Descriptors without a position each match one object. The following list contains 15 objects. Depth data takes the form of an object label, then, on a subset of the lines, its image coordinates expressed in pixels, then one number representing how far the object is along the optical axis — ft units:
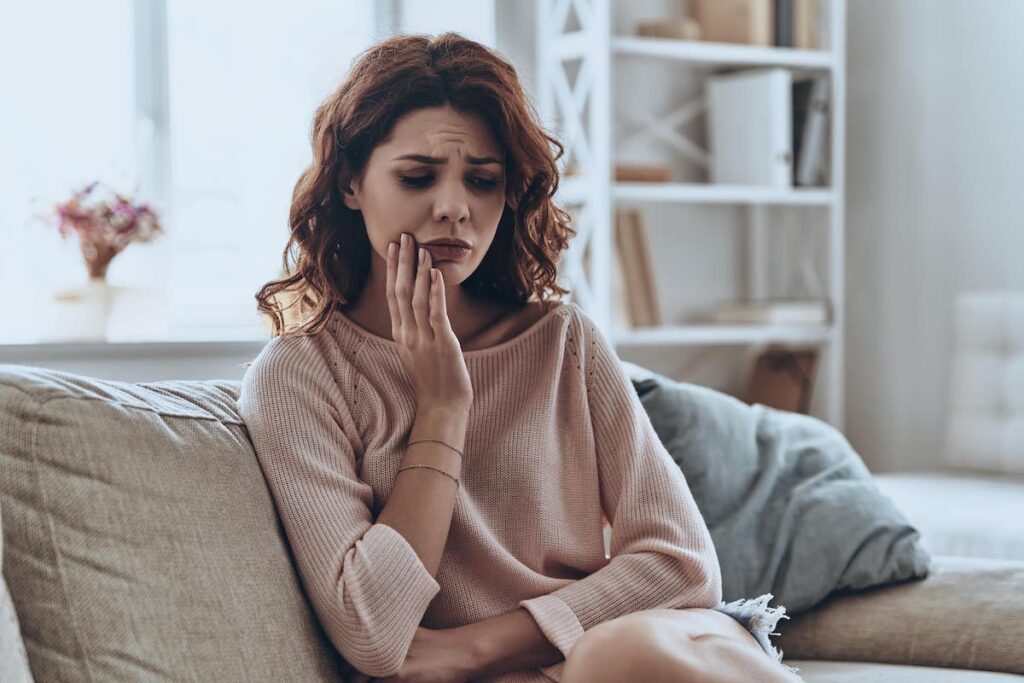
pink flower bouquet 9.37
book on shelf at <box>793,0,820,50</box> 11.85
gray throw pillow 5.88
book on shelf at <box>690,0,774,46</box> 11.65
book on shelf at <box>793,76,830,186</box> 11.85
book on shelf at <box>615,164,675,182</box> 11.14
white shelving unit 10.87
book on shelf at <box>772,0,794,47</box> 11.81
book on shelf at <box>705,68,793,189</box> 11.60
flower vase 9.28
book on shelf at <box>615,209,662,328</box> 11.37
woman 4.19
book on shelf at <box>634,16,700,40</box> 11.48
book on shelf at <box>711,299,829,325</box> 11.75
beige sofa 3.57
